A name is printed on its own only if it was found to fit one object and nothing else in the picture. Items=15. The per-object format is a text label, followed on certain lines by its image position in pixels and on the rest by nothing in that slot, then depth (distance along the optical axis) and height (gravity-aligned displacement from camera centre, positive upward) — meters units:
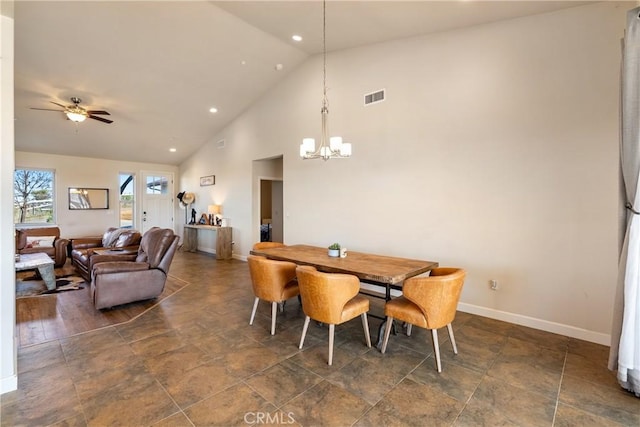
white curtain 2.01 -0.20
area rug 4.45 -1.27
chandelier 3.31 +0.72
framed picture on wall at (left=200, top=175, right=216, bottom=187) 8.12 +0.88
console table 7.18 -0.81
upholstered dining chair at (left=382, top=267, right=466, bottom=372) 2.38 -0.81
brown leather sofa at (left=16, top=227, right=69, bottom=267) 5.85 -0.68
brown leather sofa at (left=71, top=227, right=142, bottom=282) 4.54 -0.74
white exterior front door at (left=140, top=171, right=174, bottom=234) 9.07 +0.34
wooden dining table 2.71 -0.62
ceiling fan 4.95 +1.78
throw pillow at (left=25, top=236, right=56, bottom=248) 5.92 -0.64
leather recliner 3.64 -0.87
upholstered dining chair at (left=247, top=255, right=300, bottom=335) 3.05 -0.78
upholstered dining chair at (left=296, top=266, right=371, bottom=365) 2.51 -0.80
